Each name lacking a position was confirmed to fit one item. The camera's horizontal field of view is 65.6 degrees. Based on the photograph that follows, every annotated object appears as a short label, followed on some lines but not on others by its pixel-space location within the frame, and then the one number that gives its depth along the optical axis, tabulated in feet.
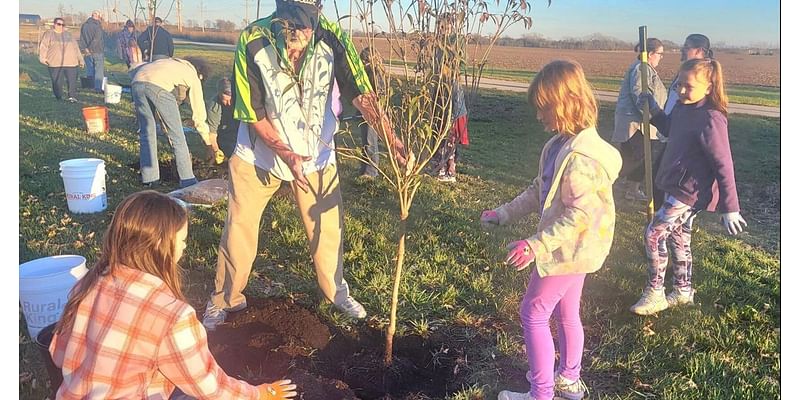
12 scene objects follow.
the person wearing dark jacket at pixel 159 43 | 32.86
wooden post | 12.37
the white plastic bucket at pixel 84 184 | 17.88
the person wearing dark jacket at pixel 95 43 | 48.72
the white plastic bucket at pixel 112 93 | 41.55
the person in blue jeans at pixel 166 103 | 20.93
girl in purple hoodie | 11.10
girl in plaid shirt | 6.48
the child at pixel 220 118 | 20.26
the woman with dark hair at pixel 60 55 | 42.83
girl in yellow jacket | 8.03
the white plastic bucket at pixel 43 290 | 10.16
